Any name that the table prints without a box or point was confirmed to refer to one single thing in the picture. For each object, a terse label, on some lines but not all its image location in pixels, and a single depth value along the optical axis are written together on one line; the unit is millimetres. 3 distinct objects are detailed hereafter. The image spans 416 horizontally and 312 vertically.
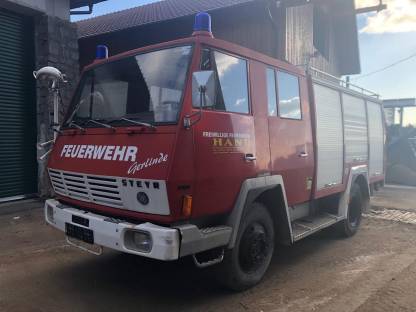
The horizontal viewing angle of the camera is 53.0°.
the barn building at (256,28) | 10445
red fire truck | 3520
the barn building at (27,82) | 8219
